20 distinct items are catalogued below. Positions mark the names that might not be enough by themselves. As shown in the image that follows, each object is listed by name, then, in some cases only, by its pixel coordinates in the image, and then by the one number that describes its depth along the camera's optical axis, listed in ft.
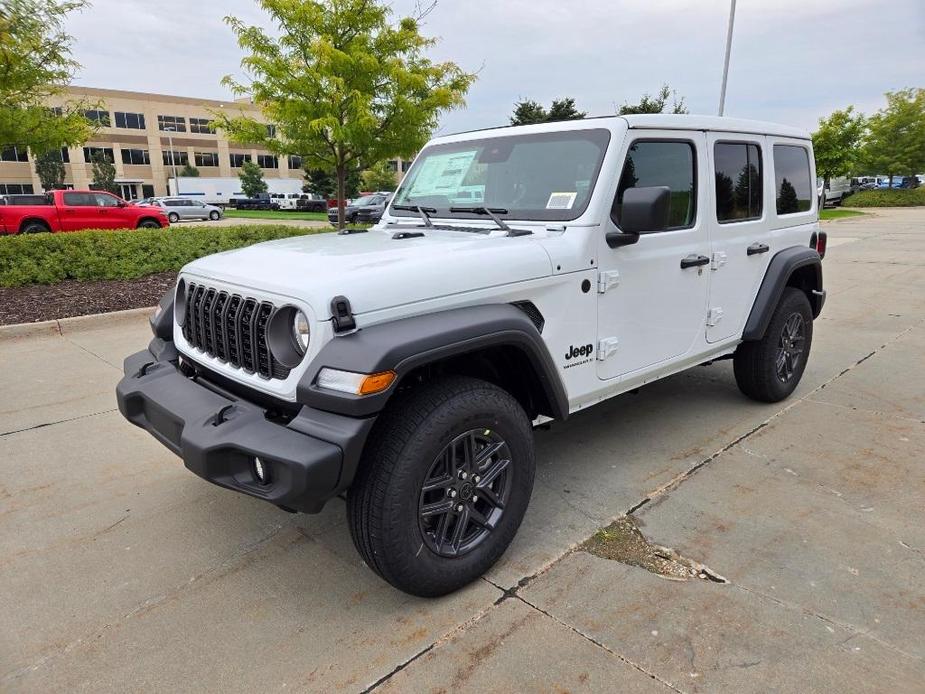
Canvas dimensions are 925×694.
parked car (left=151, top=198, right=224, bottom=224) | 114.42
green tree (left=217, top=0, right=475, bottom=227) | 32.30
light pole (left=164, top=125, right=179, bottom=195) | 217.07
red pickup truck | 60.34
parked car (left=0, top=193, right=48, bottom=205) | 65.49
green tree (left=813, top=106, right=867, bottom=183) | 101.45
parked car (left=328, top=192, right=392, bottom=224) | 78.57
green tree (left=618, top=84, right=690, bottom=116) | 77.88
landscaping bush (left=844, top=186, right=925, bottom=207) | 129.08
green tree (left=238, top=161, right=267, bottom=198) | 191.01
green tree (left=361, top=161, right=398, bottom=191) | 188.34
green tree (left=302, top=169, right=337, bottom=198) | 157.58
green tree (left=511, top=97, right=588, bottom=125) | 95.25
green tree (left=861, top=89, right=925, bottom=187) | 119.14
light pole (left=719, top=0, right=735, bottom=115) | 49.14
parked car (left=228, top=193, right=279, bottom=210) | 166.30
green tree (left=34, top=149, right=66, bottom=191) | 171.73
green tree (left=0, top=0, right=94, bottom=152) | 25.64
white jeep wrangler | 7.48
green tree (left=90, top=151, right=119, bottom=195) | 182.19
